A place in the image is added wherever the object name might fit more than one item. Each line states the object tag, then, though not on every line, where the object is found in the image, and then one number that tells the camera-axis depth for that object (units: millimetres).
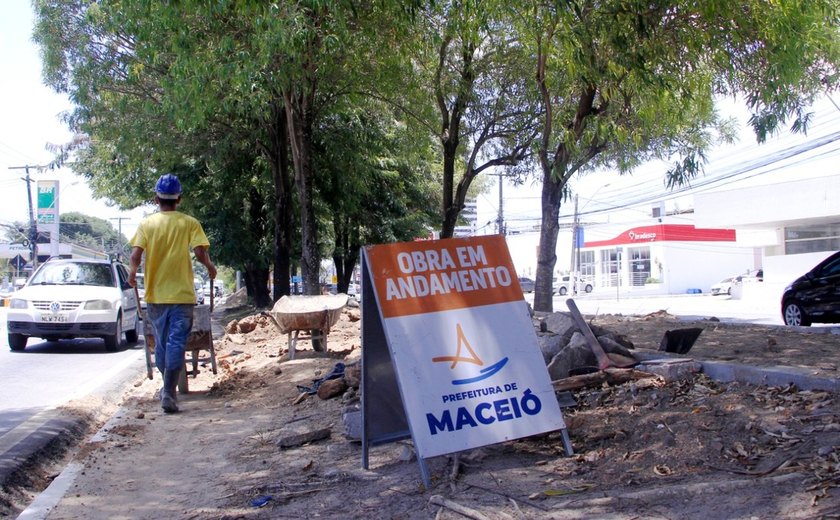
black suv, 14086
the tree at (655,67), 8148
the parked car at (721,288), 44138
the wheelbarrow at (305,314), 9023
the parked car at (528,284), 51375
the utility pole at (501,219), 35881
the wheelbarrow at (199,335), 7648
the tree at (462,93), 13414
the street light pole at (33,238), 41750
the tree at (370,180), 18266
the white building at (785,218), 29812
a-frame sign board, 4191
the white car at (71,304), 12672
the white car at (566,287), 53844
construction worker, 6293
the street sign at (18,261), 38600
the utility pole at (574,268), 49272
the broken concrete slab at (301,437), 5188
